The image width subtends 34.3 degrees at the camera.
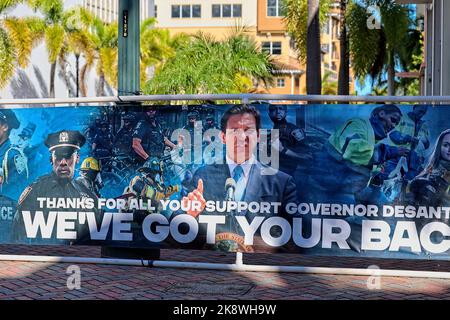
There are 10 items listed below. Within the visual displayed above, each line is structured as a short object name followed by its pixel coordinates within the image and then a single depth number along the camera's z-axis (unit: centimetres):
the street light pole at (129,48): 898
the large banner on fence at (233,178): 755
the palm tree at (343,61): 2966
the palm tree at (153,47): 6053
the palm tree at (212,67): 2256
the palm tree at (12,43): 4057
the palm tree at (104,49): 5394
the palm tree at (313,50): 2091
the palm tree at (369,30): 3144
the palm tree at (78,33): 5316
